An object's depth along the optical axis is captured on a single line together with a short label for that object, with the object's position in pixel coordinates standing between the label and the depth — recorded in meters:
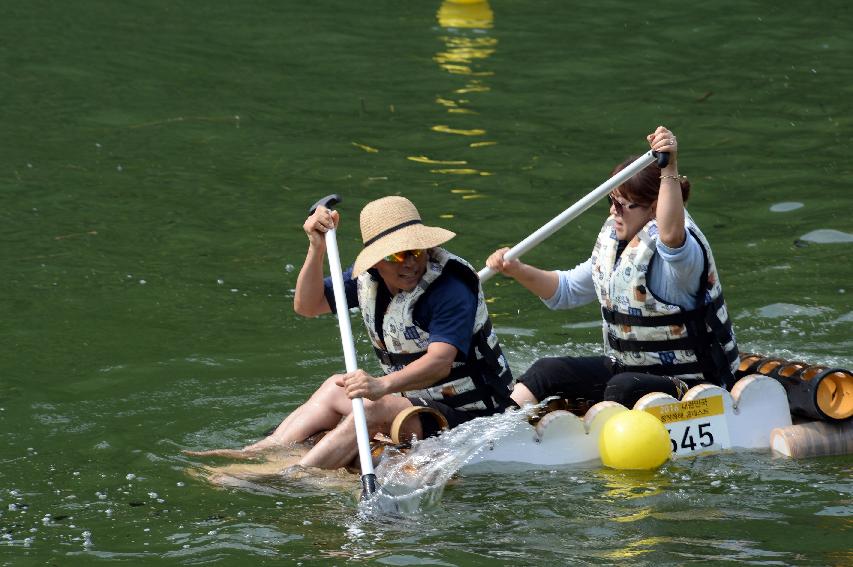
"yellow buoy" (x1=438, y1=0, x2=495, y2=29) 29.33
